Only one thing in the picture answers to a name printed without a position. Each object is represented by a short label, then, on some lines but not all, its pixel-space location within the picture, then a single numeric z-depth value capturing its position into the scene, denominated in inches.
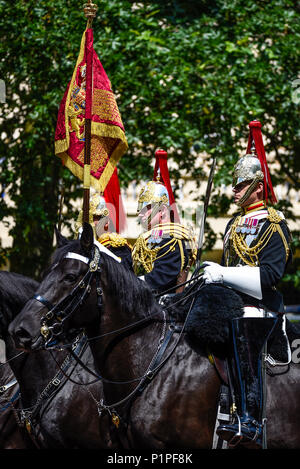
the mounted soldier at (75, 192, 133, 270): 542.6
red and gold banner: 473.1
